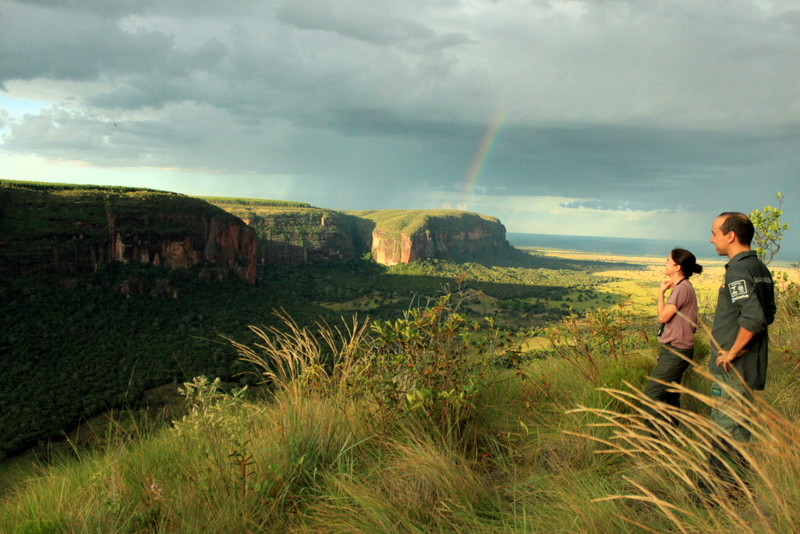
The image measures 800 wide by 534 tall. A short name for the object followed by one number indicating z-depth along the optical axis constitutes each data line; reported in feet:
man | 9.82
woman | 11.95
